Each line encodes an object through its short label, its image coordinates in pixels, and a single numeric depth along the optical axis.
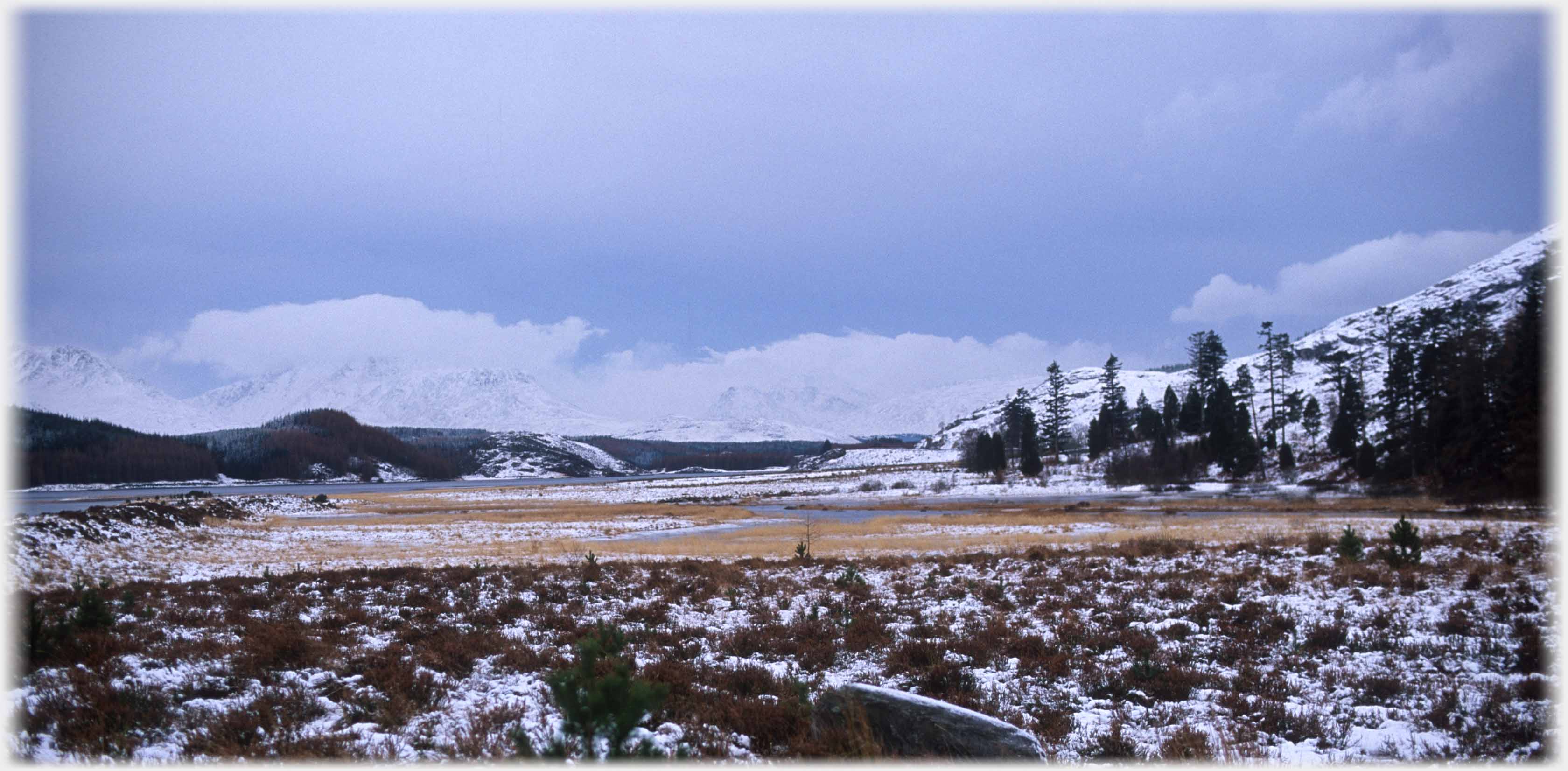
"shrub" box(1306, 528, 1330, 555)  20.58
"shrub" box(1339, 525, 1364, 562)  18.30
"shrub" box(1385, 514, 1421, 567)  16.94
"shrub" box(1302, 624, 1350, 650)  10.67
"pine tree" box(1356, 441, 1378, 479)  62.44
